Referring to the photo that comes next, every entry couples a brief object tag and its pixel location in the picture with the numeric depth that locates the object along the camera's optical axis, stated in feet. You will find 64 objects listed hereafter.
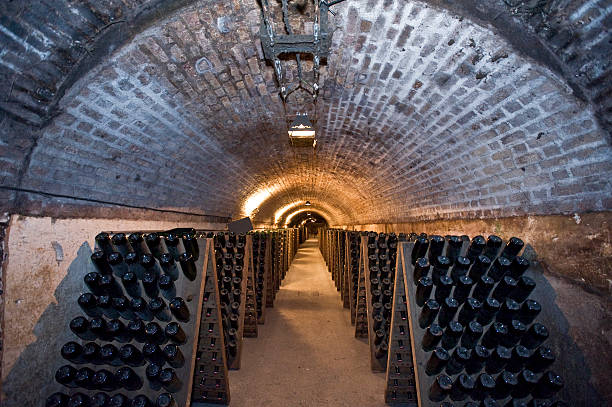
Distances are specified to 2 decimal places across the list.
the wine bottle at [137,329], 5.77
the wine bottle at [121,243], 6.52
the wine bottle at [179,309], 6.05
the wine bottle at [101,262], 6.26
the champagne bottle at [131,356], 5.56
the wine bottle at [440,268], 6.22
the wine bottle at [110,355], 5.57
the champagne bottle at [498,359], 5.32
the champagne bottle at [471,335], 5.50
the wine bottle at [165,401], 5.23
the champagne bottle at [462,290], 5.97
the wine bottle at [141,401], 5.23
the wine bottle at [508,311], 5.57
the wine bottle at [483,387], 5.18
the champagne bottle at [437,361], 5.35
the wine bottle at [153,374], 5.44
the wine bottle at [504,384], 5.16
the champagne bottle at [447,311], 5.77
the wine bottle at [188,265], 6.62
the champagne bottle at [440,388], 5.16
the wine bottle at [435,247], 6.55
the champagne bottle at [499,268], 6.03
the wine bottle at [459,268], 6.14
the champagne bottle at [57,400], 5.14
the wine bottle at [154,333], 5.69
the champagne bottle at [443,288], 5.94
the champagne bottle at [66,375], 5.24
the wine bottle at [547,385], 5.02
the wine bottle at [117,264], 6.22
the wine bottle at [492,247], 6.42
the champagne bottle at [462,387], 5.17
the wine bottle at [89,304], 5.80
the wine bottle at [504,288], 5.86
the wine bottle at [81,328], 5.58
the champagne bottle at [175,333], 5.74
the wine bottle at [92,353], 5.52
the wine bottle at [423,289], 6.07
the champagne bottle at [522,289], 5.83
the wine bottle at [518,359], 5.30
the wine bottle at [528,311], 5.69
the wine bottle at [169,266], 6.44
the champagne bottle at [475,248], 6.32
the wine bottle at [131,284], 6.14
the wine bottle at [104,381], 5.35
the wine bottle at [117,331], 5.74
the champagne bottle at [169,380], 5.33
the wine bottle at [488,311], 5.67
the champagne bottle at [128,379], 5.36
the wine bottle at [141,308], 5.96
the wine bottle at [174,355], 5.61
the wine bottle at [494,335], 5.45
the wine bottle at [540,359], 5.16
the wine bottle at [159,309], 5.89
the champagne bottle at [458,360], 5.32
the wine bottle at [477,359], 5.32
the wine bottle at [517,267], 5.92
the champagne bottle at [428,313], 5.83
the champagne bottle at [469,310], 5.66
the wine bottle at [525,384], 5.11
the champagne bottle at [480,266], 6.11
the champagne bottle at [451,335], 5.51
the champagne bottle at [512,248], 6.22
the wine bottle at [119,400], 5.19
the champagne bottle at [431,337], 5.54
